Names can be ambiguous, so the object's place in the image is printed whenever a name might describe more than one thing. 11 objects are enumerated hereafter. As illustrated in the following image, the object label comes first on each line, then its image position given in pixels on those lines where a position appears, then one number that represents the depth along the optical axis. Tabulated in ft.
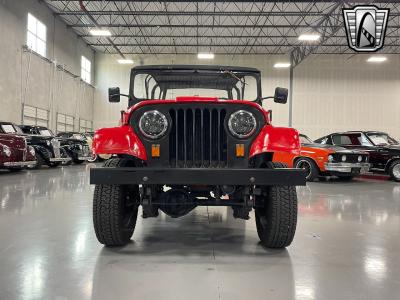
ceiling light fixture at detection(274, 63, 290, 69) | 73.38
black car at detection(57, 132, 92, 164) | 49.68
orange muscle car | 31.60
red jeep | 9.32
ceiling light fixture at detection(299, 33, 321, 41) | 56.14
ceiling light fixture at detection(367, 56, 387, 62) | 72.61
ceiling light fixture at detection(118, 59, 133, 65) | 74.64
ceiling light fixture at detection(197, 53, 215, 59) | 65.71
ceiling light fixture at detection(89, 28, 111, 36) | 56.13
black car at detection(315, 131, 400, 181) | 35.47
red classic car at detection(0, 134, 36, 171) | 32.48
